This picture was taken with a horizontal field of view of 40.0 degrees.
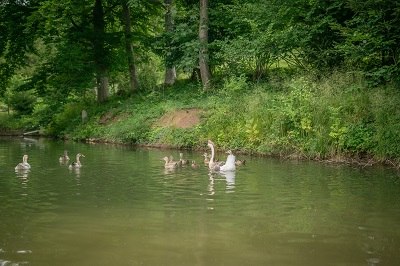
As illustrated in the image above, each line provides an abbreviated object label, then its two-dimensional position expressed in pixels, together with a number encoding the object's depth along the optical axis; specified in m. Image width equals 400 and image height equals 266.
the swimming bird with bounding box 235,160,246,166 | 20.35
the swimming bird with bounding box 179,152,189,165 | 19.96
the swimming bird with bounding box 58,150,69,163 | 21.94
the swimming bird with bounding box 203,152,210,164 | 21.19
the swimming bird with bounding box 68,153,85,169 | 19.82
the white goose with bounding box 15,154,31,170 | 19.03
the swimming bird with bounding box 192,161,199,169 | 19.92
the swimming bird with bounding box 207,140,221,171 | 18.85
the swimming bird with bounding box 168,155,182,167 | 19.39
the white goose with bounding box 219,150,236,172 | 18.50
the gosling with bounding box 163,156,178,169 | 19.05
